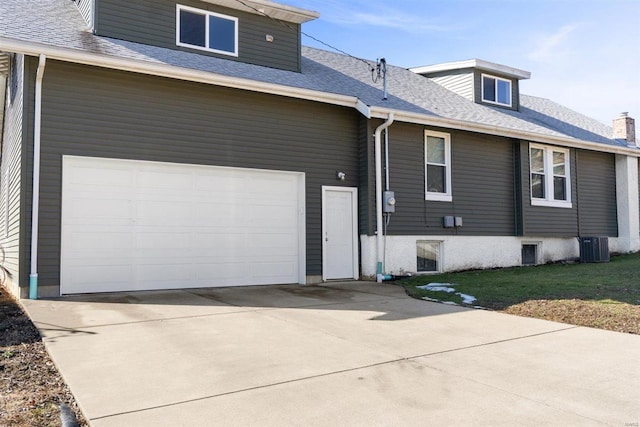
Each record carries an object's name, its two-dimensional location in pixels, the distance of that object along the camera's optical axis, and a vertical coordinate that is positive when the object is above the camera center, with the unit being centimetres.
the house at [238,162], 804 +139
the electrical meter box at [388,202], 1087 +60
